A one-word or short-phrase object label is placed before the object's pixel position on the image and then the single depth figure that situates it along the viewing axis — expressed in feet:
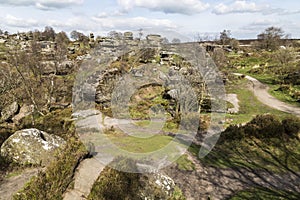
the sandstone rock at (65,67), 111.14
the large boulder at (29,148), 34.12
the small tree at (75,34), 249.88
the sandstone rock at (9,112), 70.64
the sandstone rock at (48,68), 102.72
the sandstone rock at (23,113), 73.09
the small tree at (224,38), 233.55
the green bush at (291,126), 48.45
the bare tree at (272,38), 207.96
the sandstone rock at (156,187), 25.57
